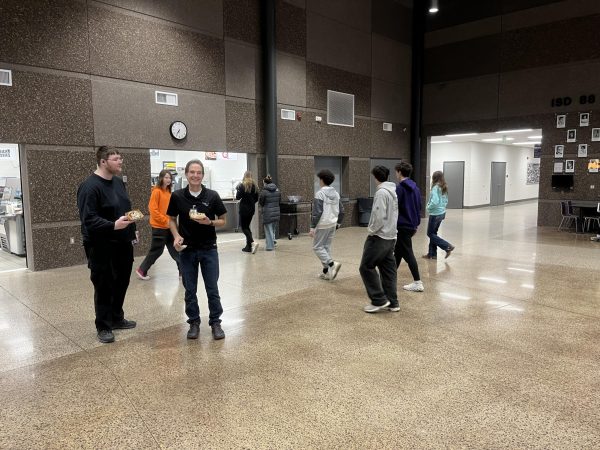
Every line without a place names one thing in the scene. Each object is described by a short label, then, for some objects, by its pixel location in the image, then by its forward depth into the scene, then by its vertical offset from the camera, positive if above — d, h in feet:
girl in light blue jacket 23.91 -1.67
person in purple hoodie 17.03 -1.26
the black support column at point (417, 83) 43.88 +9.35
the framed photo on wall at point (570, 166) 37.11 +0.88
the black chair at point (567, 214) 34.68 -2.92
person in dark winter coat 27.55 -1.97
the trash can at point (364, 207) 39.86 -2.68
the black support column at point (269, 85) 31.24 +6.58
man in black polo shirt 12.46 -1.71
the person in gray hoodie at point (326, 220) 18.99 -1.87
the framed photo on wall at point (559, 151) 37.55 +2.16
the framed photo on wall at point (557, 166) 37.73 +0.85
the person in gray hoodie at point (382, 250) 14.75 -2.44
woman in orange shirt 18.99 -1.69
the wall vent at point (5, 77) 20.85 +4.73
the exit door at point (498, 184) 66.13 -1.09
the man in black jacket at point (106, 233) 12.02 -1.57
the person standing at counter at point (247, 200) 26.37 -1.37
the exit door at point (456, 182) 59.98 -0.71
